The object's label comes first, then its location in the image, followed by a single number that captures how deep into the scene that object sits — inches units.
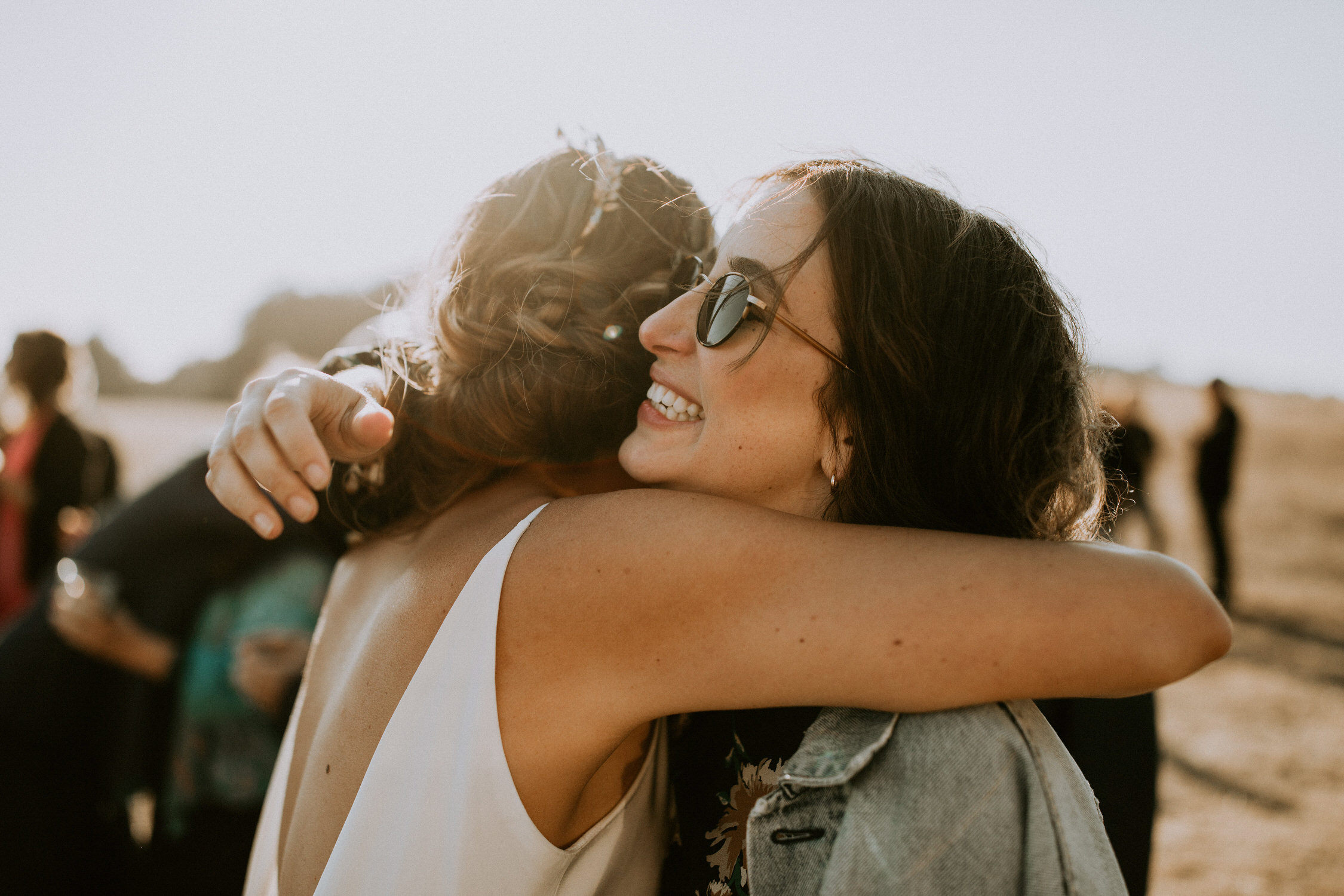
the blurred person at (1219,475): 370.0
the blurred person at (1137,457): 211.2
